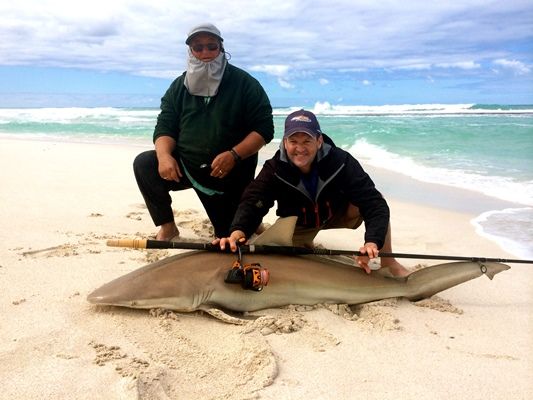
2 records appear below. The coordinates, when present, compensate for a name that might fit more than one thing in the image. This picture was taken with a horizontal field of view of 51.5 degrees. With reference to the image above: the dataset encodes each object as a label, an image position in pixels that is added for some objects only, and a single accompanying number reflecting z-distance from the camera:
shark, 3.08
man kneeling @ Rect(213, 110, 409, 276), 3.54
